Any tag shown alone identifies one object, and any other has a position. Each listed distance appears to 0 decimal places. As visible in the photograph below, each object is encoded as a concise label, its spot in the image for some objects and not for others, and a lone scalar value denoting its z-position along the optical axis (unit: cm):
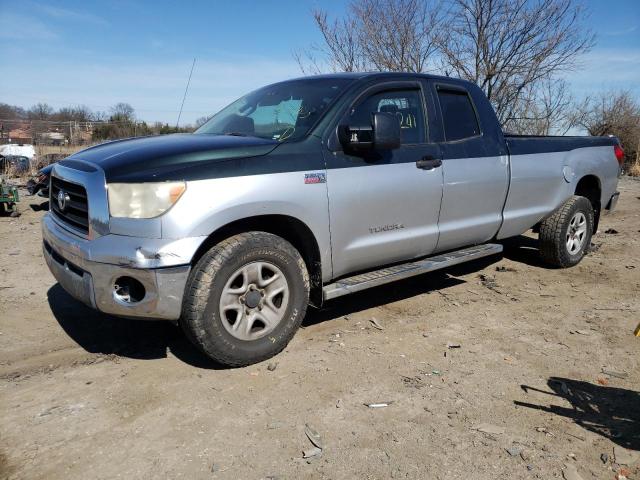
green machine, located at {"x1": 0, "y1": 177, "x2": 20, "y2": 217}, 827
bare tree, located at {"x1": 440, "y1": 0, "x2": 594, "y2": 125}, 1184
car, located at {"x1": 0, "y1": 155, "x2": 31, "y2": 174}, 1350
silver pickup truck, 302
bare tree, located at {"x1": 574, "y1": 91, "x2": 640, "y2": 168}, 1922
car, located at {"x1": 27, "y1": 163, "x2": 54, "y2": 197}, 799
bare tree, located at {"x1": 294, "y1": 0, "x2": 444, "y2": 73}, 1281
